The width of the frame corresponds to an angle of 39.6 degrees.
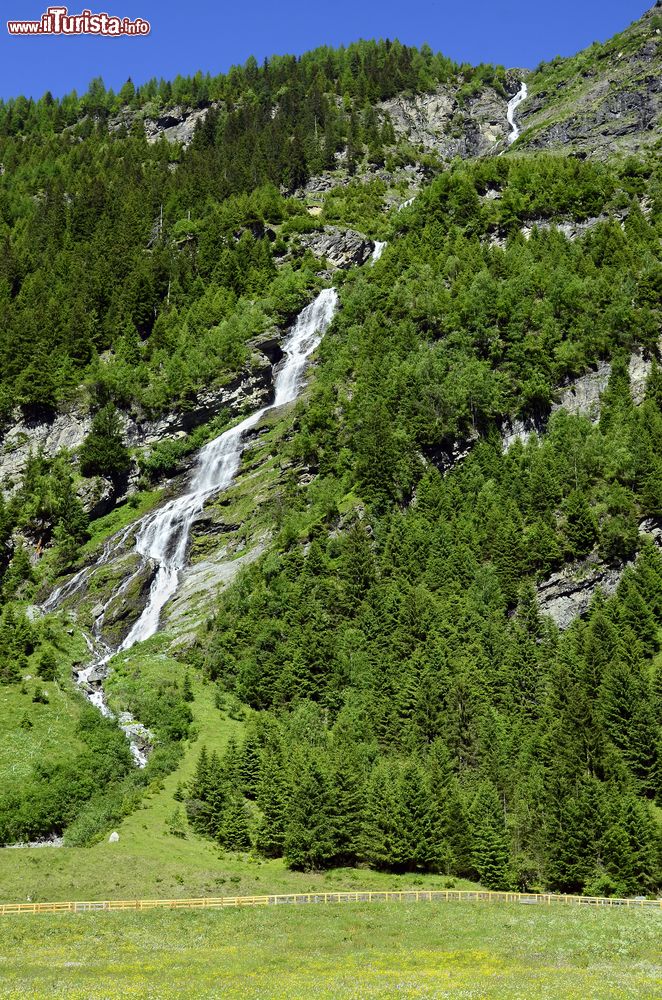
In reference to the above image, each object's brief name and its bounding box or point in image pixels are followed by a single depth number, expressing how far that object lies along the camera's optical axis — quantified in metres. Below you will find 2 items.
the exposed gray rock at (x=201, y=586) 106.56
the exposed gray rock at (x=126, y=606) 110.12
